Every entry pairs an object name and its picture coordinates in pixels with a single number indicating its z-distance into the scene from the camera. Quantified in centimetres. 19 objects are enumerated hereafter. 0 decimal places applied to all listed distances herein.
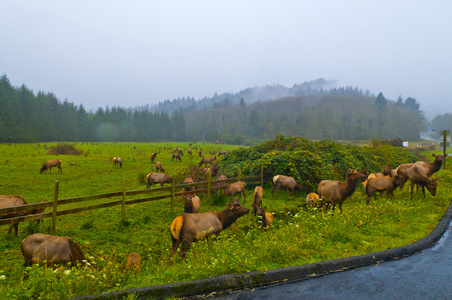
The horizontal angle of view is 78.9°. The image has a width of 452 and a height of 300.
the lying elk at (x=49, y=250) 643
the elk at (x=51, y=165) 2513
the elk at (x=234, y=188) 1507
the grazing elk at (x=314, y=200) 1288
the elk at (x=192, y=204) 1082
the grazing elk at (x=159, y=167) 2671
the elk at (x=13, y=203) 958
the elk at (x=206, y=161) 3139
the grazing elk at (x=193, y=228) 766
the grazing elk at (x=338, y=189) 1150
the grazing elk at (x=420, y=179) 1435
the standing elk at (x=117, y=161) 3029
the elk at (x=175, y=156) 3884
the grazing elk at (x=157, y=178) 1811
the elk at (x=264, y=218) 1010
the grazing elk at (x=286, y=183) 1662
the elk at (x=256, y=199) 1292
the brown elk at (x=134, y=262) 704
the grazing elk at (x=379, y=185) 1416
